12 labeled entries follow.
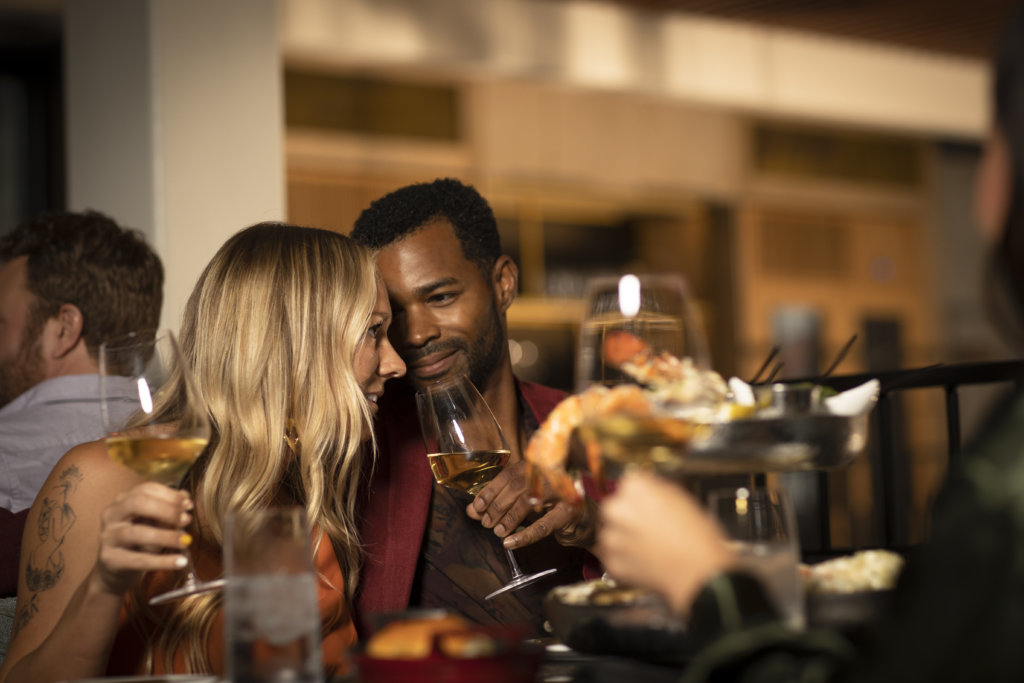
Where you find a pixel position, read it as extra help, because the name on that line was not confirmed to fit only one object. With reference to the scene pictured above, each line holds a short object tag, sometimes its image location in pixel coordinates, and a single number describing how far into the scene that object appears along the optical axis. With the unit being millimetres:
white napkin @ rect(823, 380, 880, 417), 1139
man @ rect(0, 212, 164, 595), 2174
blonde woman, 1396
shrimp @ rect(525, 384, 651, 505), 1166
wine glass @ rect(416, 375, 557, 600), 1653
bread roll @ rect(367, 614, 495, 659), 967
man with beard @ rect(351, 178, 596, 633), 1958
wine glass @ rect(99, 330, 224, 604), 1196
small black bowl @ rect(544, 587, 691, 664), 1080
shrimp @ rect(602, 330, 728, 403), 966
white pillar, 2740
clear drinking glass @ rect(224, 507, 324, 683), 1031
